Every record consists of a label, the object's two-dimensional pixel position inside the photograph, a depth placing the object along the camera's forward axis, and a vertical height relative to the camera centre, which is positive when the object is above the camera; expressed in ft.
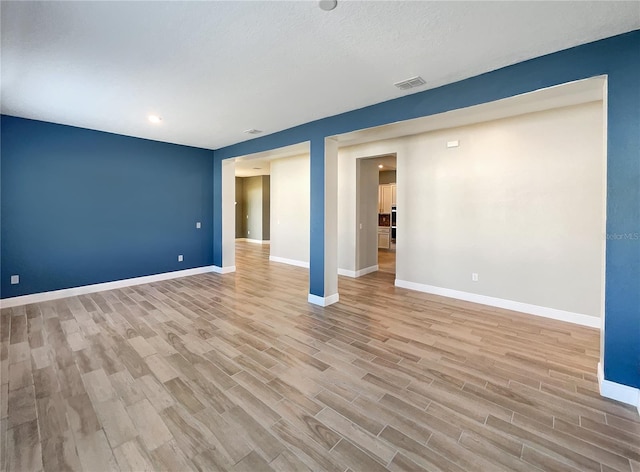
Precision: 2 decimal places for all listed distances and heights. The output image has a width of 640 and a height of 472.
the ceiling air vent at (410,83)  9.24 +4.97
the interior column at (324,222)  13.60 +0.30
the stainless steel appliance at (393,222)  30.08 +0.64
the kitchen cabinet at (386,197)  30.37 +3.46
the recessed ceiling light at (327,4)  5.76 +4.72
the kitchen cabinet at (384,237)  30.81 -1.03
